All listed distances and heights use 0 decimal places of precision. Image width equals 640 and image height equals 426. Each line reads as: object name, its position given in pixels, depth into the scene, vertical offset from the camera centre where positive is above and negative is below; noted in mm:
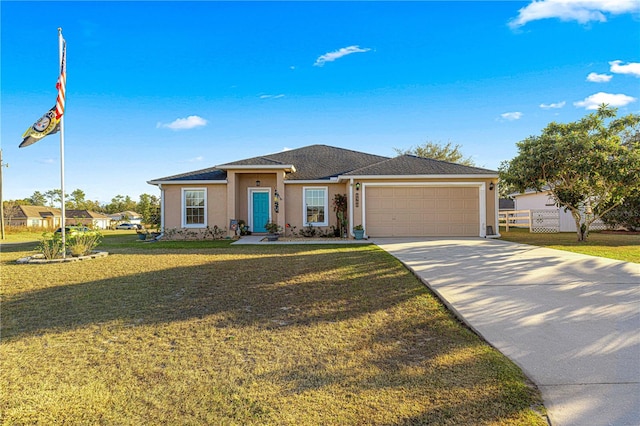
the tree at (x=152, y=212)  17341 +87
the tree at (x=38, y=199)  85438 +3865
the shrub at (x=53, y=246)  9516 -914
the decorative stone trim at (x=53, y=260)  9188 -1235
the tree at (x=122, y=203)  77312 +2431
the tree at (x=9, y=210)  44631 +627
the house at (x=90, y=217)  57628 -509
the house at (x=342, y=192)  14797 +721
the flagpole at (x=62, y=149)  9430 +1802
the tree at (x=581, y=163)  12508 +1808
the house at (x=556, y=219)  20531 -508
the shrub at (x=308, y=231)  15969 -871
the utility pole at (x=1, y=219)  23712 -306
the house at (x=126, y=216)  64062 -494
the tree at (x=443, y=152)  37188 +6587
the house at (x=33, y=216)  51156 -250
